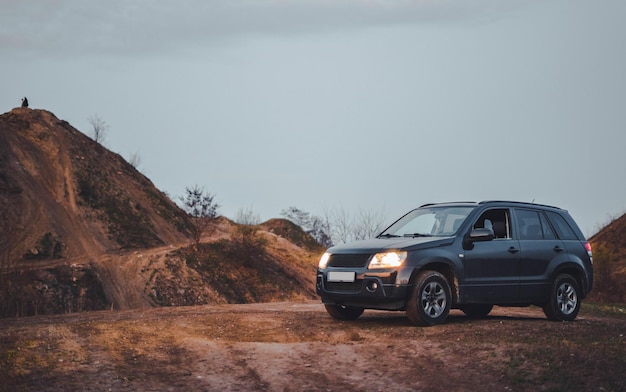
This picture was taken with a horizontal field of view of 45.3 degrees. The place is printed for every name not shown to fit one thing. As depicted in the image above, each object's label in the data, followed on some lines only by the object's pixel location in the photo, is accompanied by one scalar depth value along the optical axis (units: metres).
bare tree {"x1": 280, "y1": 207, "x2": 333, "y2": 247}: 58.25
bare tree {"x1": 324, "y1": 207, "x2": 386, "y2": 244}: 42.72
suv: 10.97
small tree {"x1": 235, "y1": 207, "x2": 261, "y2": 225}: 38.27
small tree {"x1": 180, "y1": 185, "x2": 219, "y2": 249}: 38.84
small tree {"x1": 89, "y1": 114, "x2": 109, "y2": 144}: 50.97
